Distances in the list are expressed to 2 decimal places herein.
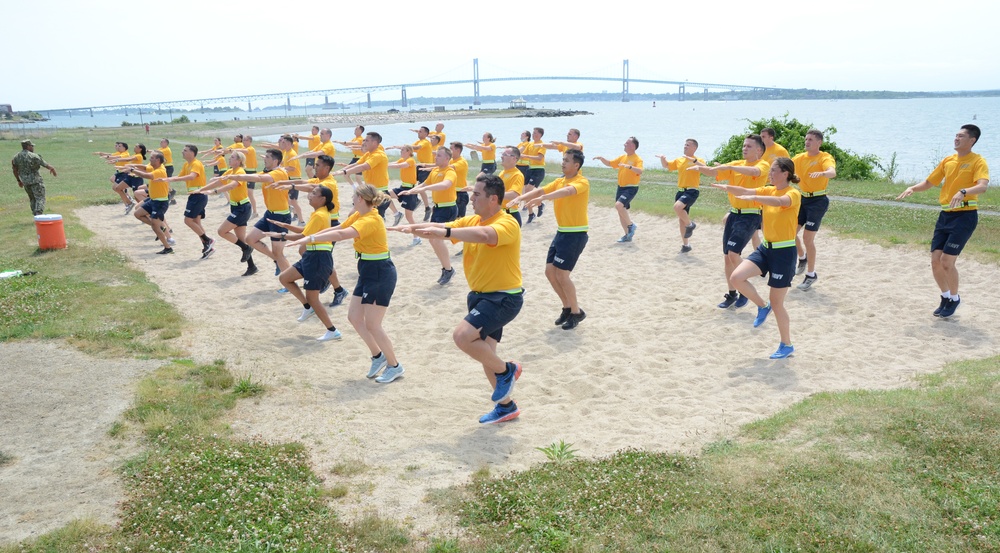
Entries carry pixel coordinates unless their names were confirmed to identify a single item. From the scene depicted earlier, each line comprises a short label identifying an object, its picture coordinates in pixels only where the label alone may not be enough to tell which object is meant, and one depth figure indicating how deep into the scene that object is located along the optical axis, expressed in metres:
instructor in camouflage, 15.35
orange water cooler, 12.85
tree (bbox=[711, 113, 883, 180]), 22.53
